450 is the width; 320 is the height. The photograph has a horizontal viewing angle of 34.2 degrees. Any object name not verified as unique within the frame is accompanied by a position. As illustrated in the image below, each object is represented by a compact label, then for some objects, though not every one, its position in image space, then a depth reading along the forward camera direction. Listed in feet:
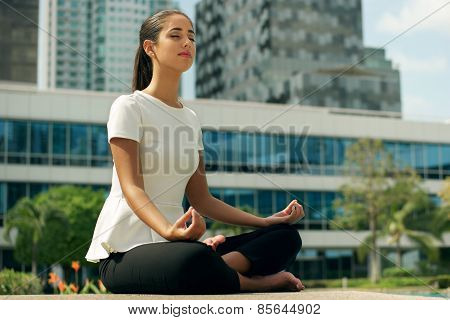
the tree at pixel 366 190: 92.32
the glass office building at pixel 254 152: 85.05
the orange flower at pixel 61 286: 21.55
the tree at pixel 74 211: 73.00
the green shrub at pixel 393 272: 94.13
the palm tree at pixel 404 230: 91.09
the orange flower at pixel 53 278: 23.22
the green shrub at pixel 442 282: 71.24
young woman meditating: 8.74
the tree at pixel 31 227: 73.36
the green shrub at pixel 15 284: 30.63
